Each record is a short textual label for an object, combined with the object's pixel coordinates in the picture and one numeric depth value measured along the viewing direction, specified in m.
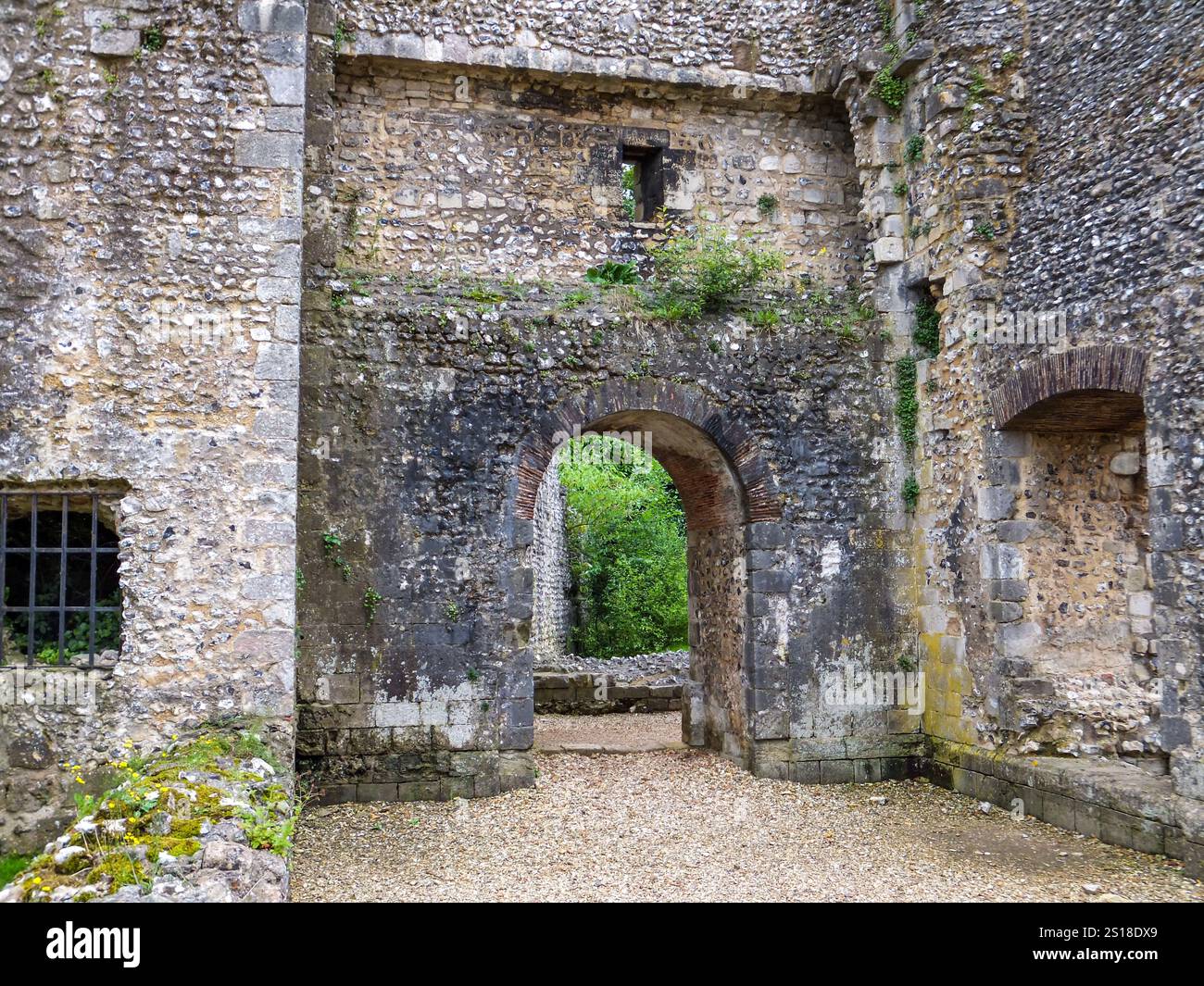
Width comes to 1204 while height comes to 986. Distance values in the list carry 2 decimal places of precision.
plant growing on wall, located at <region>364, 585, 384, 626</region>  7.37
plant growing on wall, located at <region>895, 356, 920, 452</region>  8.34
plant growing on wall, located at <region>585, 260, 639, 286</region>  8.23
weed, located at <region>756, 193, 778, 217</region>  8.65
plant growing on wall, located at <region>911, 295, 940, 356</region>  8.23
